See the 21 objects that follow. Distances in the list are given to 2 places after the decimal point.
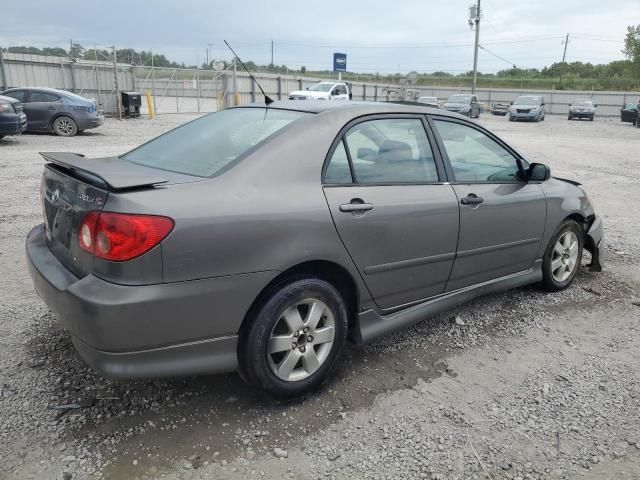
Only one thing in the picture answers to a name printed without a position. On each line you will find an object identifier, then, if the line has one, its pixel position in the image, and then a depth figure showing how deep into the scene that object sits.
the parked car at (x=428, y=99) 33.35
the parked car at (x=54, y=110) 15.35
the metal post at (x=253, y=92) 31.17
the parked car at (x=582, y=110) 39.75
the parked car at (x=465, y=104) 34.34
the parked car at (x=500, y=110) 45.38
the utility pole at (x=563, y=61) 77.81
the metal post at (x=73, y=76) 22.86
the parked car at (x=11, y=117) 12.40
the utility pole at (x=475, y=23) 42.12
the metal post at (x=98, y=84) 23.77
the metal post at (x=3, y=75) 20.16
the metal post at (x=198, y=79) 28.56
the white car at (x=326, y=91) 26.36
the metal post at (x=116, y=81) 23.52
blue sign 35.66
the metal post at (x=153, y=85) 28.72
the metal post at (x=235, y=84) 29.45
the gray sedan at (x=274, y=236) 2.38
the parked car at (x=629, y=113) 35.19
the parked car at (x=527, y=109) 35.88
